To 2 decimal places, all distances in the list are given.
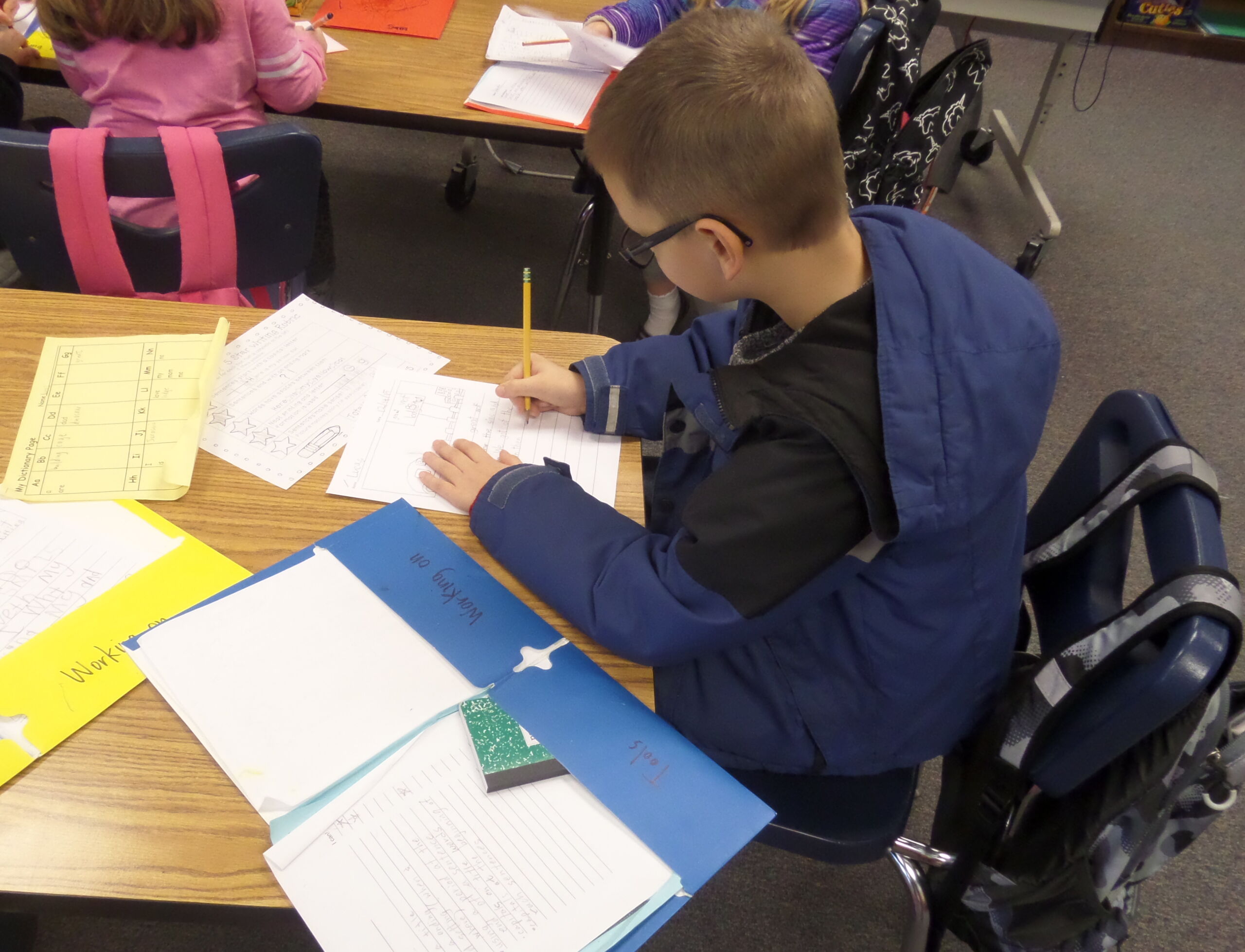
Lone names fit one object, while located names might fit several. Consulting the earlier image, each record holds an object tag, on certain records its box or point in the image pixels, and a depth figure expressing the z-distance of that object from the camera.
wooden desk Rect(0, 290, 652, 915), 0.57
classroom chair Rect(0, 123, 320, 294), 1.04
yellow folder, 0.64
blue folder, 0.62
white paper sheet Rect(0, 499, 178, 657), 0.71
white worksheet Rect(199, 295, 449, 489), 0.88
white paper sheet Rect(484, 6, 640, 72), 1.60
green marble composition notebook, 0.63
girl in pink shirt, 1.31
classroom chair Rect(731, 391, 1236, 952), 0.65
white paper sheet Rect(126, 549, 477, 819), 0.63
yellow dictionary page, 0.82
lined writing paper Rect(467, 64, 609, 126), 1.56
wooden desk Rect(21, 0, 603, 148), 1.53
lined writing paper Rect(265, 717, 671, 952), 0.56
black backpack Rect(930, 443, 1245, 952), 0.70
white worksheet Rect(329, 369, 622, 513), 0.86
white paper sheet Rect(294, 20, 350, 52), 1.67
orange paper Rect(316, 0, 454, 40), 1.73
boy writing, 0.66
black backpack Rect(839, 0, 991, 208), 1.65
